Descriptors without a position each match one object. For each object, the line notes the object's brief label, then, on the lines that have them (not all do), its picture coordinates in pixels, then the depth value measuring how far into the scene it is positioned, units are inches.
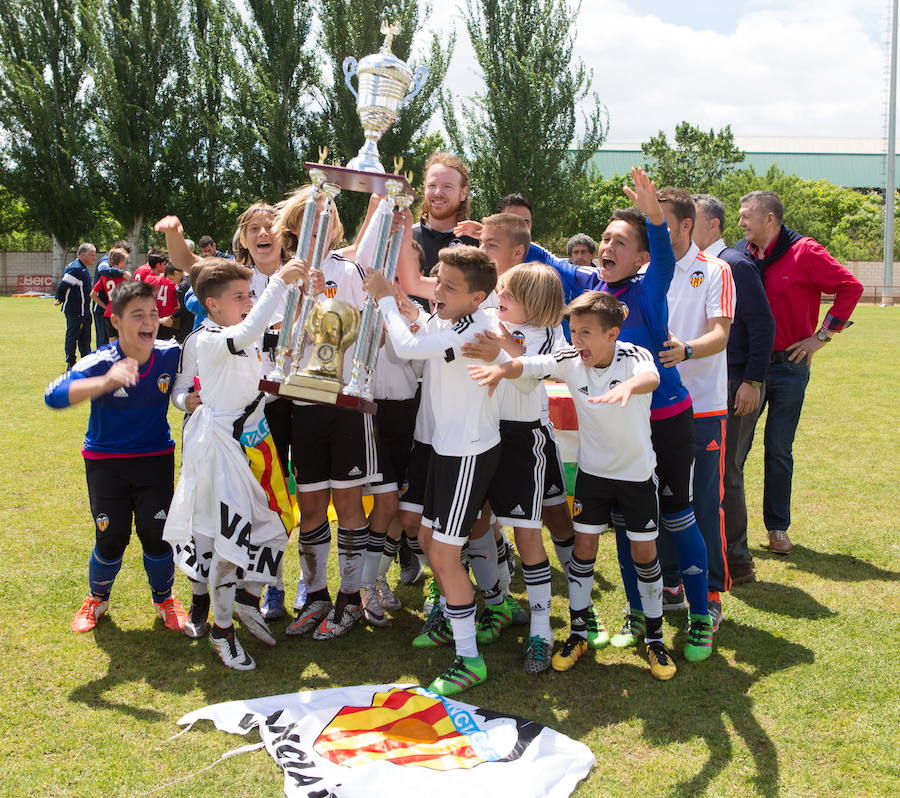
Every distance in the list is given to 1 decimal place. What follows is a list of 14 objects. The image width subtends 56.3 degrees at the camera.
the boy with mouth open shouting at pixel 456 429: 151.8
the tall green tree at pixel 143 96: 1300.4
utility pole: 1621.6
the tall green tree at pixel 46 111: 1417.3
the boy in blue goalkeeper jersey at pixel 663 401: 162.2
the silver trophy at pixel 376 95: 164.7
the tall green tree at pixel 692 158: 1733.5
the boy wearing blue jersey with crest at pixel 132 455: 166.4
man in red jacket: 230.1
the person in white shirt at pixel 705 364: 178.7
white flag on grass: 121.3
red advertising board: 1918.1
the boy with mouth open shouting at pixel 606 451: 151.3
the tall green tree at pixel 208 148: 1232.8
